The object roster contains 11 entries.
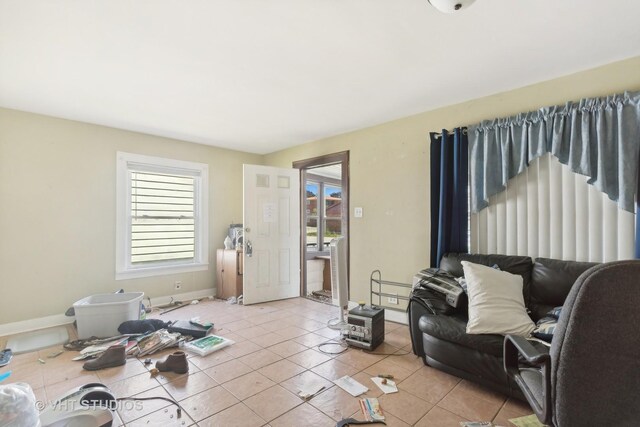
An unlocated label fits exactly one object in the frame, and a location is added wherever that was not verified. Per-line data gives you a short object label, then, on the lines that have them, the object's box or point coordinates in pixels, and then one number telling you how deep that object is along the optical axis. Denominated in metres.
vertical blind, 2.30
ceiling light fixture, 1.60
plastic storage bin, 3.04
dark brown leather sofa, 2.00
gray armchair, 0.98
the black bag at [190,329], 3.08
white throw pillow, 2.07
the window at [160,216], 4.03
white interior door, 4.36
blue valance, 2.17
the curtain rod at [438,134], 3.19
